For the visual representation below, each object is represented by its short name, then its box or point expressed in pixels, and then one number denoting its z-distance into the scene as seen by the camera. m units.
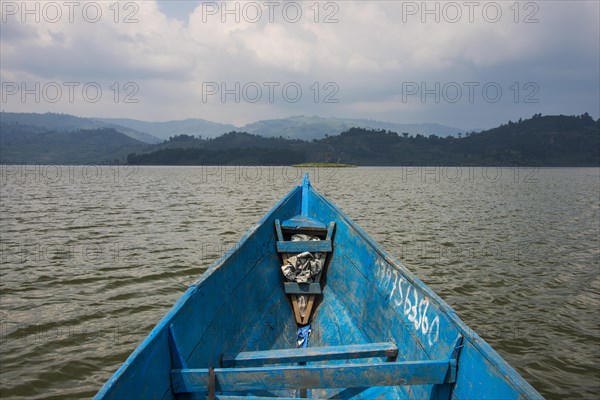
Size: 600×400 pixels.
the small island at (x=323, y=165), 168.00
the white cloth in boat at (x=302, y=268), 6.63
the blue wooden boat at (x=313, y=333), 3.25
